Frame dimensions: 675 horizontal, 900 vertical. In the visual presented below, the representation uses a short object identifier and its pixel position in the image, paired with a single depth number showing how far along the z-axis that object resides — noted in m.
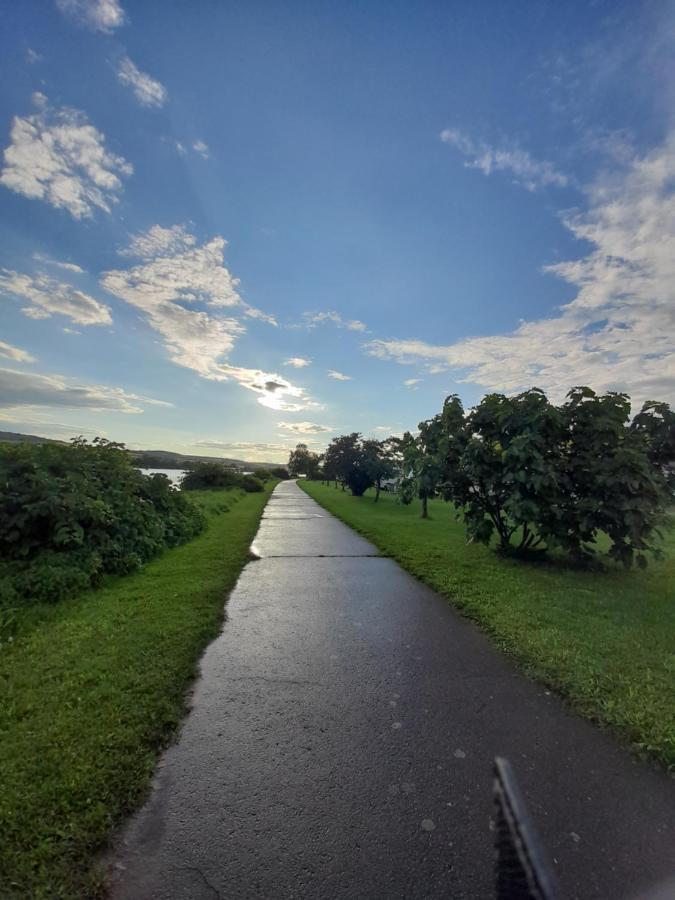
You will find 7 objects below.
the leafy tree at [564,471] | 6.66
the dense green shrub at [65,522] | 5.46
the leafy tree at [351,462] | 27.77
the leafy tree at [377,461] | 25.88
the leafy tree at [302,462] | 87.81
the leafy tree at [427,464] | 8.24
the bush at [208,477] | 27.59
